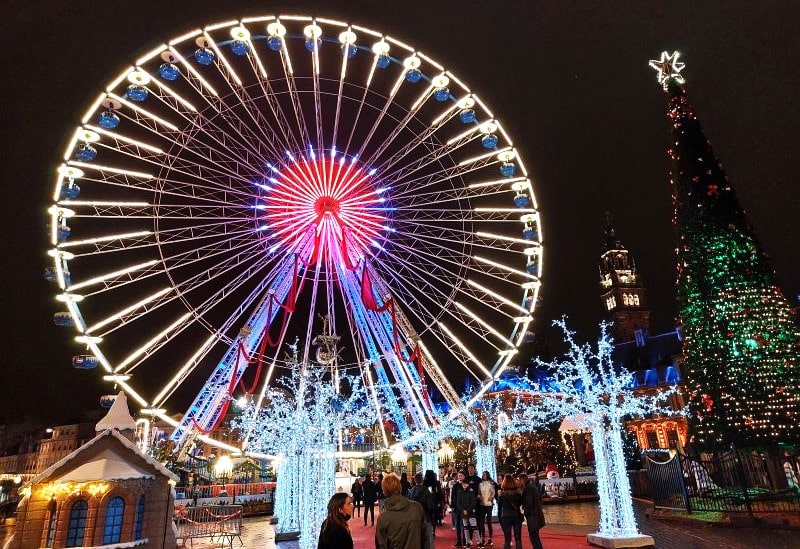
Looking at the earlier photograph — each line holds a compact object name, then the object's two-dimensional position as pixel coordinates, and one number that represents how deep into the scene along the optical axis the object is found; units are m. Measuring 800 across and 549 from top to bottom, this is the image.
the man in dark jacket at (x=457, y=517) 12.70
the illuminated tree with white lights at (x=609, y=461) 12.33
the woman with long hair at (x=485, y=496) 12.61
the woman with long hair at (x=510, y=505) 10.61
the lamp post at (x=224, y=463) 36.56
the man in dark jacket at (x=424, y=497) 10.49
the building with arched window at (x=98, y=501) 10.38
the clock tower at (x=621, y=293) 81.00
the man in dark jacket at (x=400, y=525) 5.35
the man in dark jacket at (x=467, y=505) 12.34
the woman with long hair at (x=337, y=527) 5.36
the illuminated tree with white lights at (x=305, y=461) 13.08
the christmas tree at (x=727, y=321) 21.69
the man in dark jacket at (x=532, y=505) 10.30
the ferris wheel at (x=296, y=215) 20.19
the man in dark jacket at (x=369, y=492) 19.68
